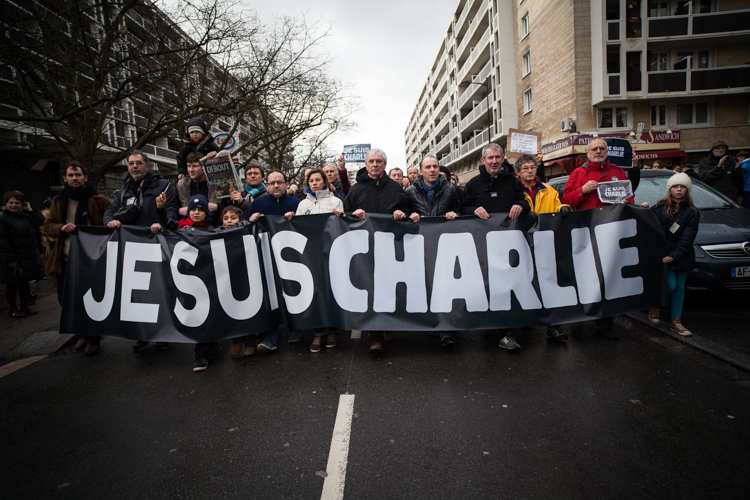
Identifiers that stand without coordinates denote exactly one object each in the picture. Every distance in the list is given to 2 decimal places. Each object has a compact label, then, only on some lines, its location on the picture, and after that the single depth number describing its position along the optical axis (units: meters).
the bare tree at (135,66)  8.11
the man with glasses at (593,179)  4.47
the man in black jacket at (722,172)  8.05
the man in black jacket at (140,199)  4.83
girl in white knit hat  4.36
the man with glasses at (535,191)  4.60
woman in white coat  4.76
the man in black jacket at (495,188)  4.32
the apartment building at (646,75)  21.50
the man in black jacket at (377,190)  4.55
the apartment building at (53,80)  8.13
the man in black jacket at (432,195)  4.54
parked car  4.76
